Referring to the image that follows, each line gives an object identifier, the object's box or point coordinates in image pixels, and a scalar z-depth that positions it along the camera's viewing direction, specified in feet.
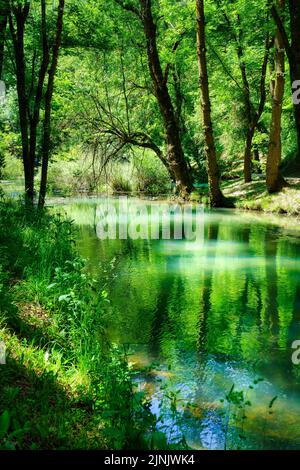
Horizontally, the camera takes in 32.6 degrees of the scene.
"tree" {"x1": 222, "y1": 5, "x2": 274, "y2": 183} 67.00
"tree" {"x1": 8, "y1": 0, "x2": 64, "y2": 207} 43.75
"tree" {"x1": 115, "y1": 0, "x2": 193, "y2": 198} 64.80
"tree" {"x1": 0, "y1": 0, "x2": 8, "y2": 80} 37.60
